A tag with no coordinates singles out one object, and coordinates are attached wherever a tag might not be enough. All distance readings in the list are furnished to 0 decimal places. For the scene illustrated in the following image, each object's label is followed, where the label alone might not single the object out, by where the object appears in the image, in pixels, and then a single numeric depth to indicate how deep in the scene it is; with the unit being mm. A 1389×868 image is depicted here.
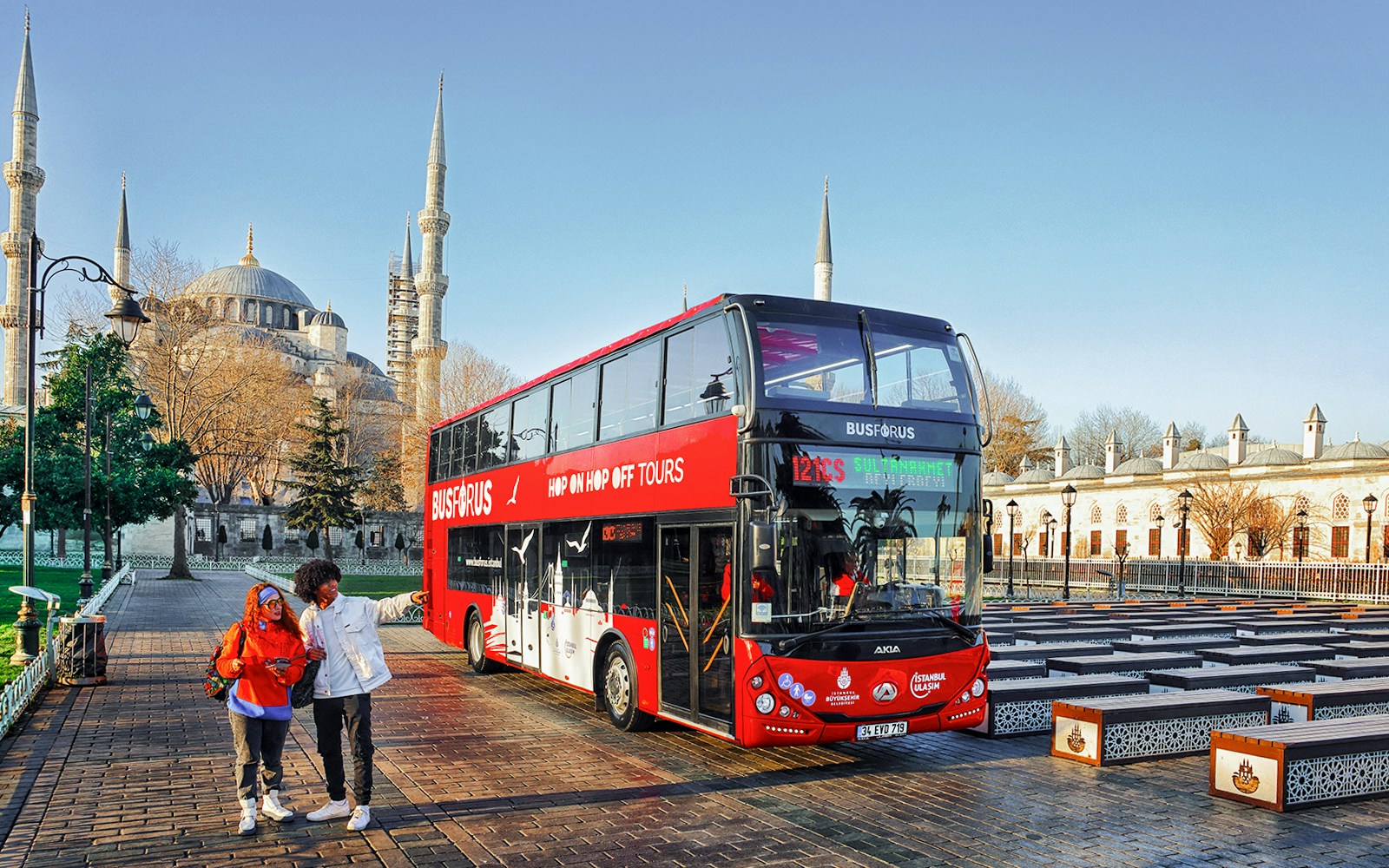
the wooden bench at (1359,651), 14594
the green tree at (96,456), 31422
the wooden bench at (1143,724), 8305
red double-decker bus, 7508
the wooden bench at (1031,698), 9609
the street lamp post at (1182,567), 35438
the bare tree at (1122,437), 84062
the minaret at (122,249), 76419
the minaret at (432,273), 67688
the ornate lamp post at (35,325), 13031
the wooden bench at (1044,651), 12594
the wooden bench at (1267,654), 12258
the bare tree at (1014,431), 70250
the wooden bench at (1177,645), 14078
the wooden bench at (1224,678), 10258
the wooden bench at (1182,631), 17516
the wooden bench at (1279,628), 18688
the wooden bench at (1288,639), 15727
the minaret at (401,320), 97562
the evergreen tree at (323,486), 43688
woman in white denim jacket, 6195
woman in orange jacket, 6074
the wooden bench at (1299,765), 6863
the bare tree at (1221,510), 48312
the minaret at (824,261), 77062
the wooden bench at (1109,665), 11328
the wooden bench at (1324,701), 9367
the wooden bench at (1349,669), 11875
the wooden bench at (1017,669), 11188
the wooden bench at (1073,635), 15969
